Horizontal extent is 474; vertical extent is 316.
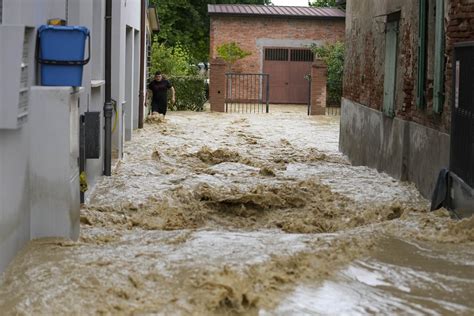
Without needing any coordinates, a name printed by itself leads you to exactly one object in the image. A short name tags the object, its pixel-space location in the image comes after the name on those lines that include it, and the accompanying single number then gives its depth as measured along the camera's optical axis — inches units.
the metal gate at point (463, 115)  327.3
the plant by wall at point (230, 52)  1386.6
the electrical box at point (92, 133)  374.6
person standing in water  965.8
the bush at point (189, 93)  1190.3
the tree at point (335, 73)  1311.5
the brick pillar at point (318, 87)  1196.5
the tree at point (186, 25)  1644.9
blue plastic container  295.6
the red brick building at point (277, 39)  1425.9
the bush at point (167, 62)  1253.7
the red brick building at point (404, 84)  396.5
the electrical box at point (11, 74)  237.1
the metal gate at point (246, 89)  1391.5
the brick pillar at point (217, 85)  1200.2
